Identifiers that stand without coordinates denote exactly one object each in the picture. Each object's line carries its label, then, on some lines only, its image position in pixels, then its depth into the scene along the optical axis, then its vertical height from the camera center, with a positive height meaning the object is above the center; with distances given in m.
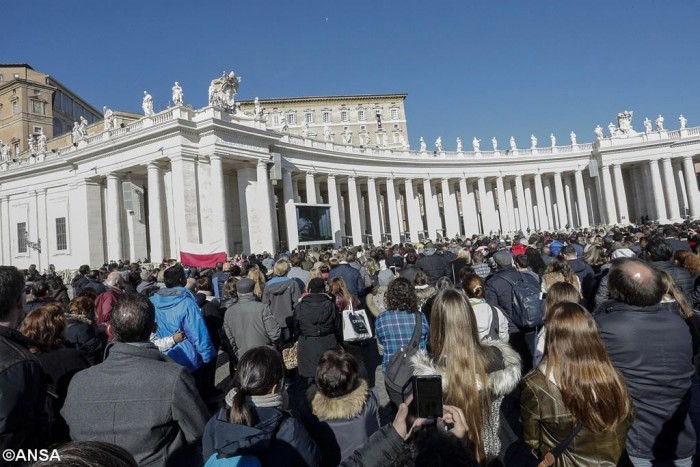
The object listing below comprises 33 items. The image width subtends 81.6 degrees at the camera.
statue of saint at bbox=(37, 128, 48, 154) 32.51 +11.37
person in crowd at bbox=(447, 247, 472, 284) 9.63 -0.39
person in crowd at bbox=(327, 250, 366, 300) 8.70 -0.41
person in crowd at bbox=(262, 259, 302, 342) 7.41 -0.65
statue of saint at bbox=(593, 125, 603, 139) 48.09 +12.20
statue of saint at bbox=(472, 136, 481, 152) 48.25 +12.15
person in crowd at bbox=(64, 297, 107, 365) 4.41 -0.61
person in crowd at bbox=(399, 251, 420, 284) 8.30 -0.40
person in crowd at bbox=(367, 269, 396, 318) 9.32 -0.68
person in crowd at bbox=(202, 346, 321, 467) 2.19 -0.88
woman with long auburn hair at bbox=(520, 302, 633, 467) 2.42 -0.98
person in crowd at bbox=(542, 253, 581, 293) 5.84 -0.51
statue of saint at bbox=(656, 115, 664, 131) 46.12 +12.00
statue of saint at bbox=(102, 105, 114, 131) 27.92 +11.26
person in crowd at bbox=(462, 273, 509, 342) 4.57 -0.87
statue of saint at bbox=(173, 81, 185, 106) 24.38 +10.71
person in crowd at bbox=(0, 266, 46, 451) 2.21 -0.60
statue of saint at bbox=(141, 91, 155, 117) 25.12 +10.57
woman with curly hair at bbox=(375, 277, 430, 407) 4.49 -0.75
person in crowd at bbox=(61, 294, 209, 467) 2.55 -0.81
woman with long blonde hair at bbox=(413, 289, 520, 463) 2.85 -0.89
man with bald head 2.85 -1.06
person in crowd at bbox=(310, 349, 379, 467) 2.80 -1.07
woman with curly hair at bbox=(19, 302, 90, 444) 3.32 -0.57
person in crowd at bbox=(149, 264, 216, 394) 4.84 -0.62
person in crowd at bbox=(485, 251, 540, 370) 5.93 -0.81
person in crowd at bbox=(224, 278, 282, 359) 5.97 -0.83
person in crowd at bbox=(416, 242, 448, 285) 9.85 -0.38
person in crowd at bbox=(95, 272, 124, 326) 6.13 -0.29
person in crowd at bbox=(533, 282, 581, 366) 3.93 -0.57
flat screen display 24.05 +2.25
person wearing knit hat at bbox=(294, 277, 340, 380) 5.81 -0.96
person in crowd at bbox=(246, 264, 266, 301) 7.90 -0.28
